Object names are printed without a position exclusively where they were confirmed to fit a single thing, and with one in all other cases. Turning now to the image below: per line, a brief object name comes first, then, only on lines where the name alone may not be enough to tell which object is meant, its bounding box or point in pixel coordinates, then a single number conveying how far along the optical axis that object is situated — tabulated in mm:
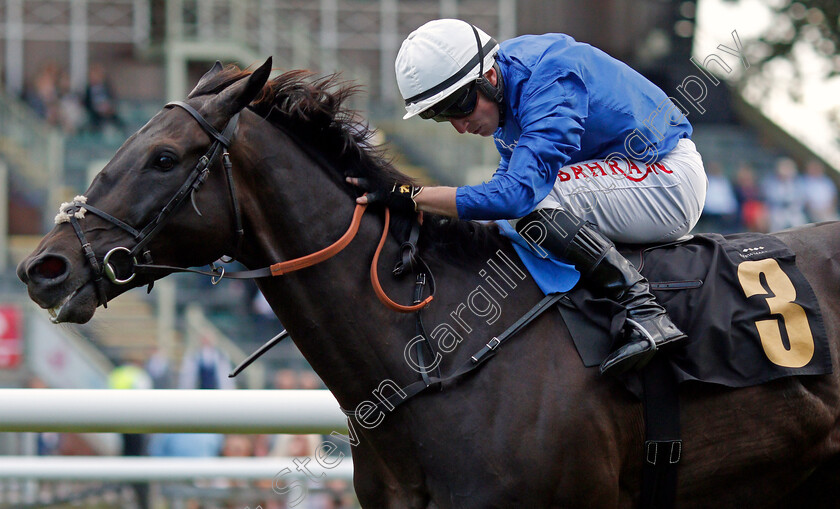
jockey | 5883
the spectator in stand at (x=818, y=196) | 25250
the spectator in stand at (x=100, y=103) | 27609
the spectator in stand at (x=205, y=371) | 19094
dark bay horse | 5594
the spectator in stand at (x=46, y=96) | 28969
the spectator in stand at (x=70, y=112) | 28203
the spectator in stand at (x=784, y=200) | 24891
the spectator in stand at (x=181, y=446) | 15255
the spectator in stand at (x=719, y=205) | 24528
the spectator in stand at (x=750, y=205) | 24625
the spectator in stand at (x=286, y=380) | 18016
